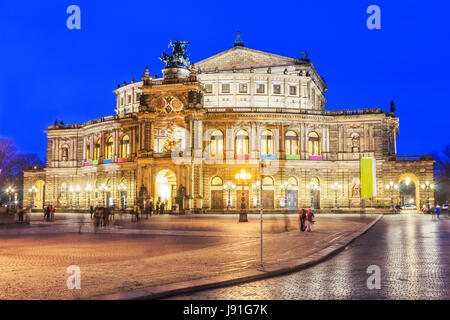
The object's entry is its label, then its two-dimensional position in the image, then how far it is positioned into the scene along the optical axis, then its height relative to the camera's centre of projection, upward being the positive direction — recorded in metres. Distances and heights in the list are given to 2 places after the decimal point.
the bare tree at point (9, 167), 84.88 +4.49
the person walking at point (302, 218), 26.14 -1.68
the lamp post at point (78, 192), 72.00 -0.41
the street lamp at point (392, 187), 62.41 +0.22
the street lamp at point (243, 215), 36.58 -2.07
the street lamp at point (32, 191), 80.19 -0.24
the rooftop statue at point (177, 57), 67.06 +19.52
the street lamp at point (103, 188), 68.75 +0.21
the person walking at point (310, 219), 25.97 -1.72
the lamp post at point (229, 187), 61.17 +0.28
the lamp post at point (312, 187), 64.50 +0.26
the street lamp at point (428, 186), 58.36 +0.26
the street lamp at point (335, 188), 62.42 +0.11
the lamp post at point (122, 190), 66.56 -0.09
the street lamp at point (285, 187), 63.50 +0.26
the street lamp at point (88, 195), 71.00 -0.87
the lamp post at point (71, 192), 73.62 -0.40
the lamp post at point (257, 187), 61.89 +0.20
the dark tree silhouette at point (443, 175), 83.38 +2.49
